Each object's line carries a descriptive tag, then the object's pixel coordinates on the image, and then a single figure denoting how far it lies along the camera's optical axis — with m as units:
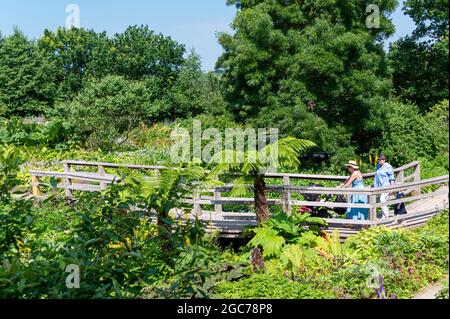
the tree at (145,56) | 37.97
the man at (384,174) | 10.29
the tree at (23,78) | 38.22
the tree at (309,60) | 18.34
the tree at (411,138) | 19.27
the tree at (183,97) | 35.16
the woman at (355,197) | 9.91
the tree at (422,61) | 27.38
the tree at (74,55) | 40.00
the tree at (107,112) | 22.33
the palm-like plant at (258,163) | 8.92
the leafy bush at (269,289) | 7.05
